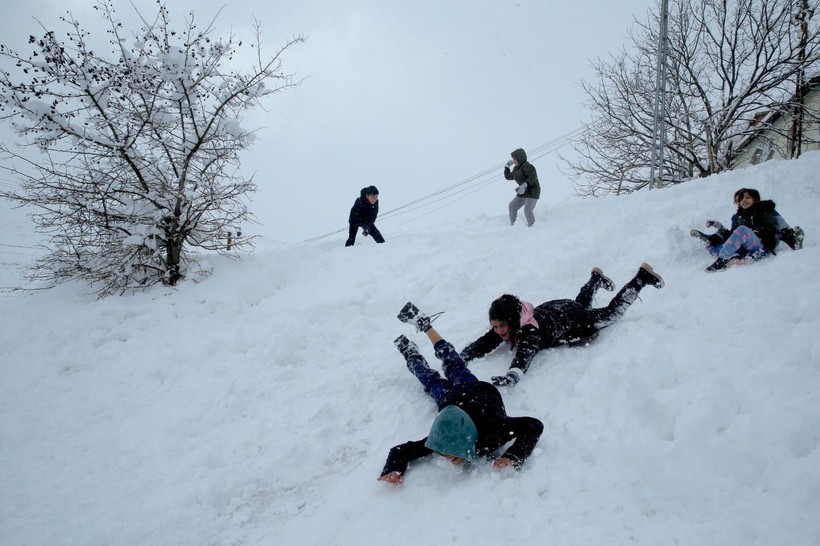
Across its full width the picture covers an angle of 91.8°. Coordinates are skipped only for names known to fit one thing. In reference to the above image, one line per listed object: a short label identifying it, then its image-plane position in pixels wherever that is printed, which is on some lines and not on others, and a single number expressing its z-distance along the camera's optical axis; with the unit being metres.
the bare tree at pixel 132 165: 5.54
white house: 12.67
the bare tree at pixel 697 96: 12.55
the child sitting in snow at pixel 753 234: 4.42
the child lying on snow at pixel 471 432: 2.57
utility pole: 9.87
